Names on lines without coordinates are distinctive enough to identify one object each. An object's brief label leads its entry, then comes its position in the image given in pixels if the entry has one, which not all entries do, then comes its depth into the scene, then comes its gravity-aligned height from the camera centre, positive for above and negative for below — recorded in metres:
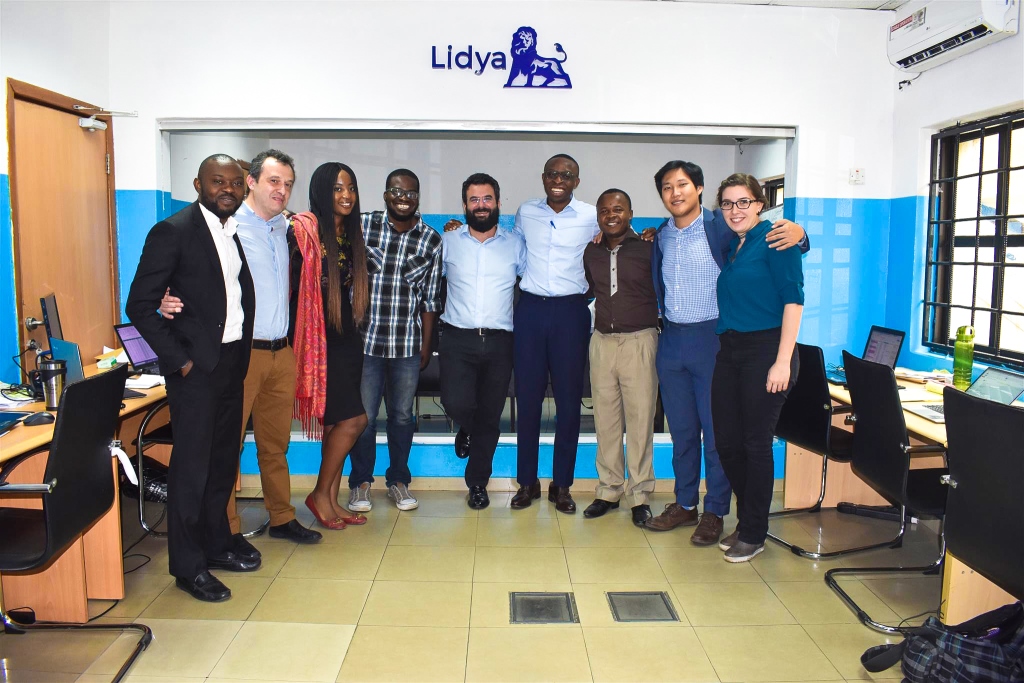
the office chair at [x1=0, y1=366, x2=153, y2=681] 2.21 -0.67
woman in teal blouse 3.07 -0.31
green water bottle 3.56 -0.38
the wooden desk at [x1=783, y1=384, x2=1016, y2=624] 2.52 -1.07
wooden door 3.54 +0.28
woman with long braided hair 3.35 -0.15
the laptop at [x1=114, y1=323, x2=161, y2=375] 3.80 -0.41
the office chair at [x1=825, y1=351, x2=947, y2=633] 2.86 -0.70
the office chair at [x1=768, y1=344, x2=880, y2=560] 3.50 -0.68
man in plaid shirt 3.68 -0.12
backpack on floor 2.11 -1.09
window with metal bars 3.78 +0.22
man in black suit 2.73 -0.23
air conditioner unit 3.46 +1.24
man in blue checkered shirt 3.45 -0.21
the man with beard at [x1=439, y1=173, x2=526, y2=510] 3.82 -0.18
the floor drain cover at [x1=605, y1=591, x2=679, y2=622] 2.84 -1.29
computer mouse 2.74 -0.55
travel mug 3.00 -0.43
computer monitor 3.10 -0.19
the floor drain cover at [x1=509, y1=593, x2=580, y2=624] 2.82 -1.29
